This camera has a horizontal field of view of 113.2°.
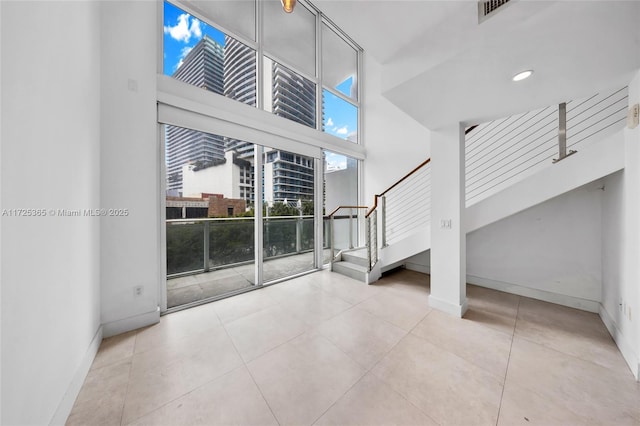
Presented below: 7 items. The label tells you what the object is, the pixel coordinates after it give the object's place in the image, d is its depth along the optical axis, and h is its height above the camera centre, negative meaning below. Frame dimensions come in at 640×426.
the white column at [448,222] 2.49 -0.12
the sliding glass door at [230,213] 2.87 -0.01
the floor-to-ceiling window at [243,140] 2.78 +1.10
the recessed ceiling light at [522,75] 1.63 +1.07
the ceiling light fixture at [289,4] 1.13 +1.13
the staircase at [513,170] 2.22 +0.52
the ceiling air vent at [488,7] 1.31 +1.30
